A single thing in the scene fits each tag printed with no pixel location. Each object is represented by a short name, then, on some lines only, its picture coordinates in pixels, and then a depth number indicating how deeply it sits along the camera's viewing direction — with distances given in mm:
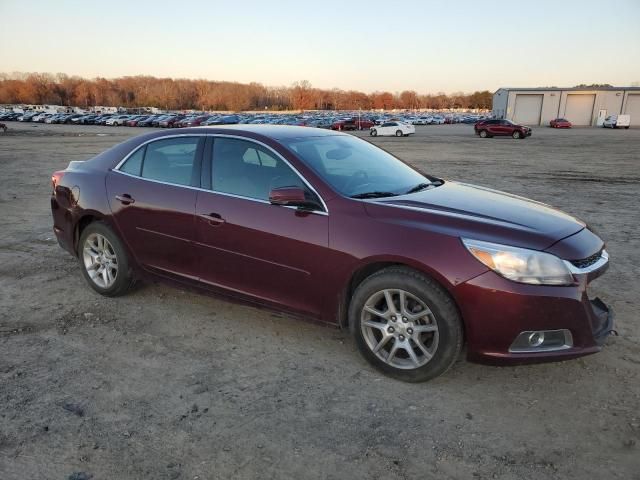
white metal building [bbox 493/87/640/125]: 69312
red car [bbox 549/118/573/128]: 62344
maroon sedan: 2934
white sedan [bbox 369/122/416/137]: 42719
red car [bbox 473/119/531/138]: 37062
